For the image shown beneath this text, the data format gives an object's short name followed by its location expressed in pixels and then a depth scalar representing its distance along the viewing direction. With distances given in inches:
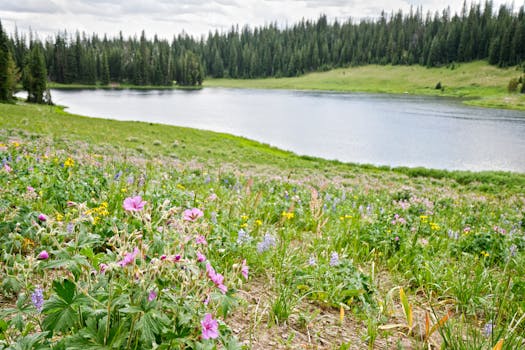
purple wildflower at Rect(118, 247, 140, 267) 63.8
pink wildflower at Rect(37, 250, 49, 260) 72.3
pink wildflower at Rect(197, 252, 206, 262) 79.1
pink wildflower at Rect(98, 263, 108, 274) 76.2
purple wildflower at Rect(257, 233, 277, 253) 150.4
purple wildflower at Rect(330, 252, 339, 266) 137.9
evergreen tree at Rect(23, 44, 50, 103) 2699.3
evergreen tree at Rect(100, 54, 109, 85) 5492.1
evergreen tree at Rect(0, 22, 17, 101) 2186.3
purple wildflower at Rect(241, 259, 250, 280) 81.8
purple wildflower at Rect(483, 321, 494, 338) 107.7
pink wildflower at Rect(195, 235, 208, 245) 86.1
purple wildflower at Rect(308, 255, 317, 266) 140.1
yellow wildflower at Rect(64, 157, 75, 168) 236.9
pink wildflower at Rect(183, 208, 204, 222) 78.3
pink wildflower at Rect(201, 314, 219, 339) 66.8
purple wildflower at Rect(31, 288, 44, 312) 79.4
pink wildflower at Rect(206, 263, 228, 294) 73.5
